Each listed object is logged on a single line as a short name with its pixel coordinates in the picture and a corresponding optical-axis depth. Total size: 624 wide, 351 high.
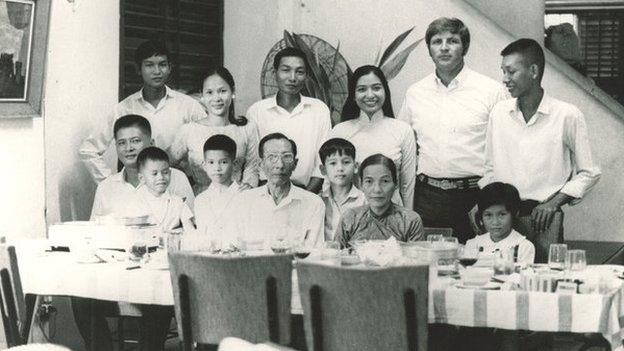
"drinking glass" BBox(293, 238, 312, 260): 4.45
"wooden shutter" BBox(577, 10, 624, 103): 9.28
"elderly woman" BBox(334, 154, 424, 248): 4.99
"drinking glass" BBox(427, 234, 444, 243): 4.64
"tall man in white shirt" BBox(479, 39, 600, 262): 5.39
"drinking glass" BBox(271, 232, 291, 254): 4.59
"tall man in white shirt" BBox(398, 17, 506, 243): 5.82
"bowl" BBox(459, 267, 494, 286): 4.00
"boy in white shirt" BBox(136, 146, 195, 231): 5.64
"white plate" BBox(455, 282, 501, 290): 3.94
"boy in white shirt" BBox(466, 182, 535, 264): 4.98
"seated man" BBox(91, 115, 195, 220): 5.85
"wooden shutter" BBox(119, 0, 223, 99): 6.79
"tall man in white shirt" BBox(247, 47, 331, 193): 6.13
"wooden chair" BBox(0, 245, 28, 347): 4.25
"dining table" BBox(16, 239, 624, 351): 3.77
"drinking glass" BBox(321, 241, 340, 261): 4.44
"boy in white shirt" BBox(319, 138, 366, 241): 5.40
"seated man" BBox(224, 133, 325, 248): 5.40
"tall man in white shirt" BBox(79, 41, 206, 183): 6.15
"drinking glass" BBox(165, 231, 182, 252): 4.55
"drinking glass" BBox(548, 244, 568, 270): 4.35
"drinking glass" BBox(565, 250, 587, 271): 4.34
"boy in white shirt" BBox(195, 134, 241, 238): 5.66
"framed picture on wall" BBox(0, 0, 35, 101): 5.36
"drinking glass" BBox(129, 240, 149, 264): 4.69
